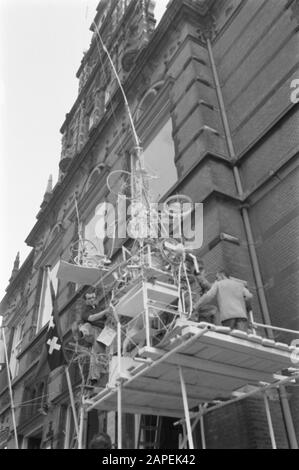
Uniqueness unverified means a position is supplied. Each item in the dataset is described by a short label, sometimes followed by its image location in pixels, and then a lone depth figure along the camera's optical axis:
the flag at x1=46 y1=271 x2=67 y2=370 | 10.30
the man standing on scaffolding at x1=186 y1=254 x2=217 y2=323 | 7.10
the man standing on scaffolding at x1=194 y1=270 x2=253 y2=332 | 6.53
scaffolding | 5.72
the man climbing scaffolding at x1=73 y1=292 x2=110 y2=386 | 9.01
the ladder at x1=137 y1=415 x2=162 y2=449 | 9.27
